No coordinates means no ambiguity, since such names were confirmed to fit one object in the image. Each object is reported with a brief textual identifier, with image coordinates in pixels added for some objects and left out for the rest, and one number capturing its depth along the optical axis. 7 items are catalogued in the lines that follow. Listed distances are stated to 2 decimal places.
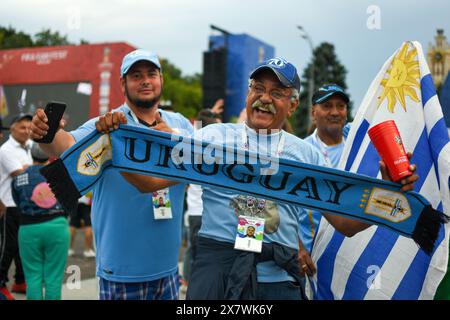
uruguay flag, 2.92
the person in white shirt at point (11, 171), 5.60
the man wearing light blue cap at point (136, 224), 2.79
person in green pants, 4.77
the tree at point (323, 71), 46.31
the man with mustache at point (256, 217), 2.31
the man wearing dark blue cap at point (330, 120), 3.82
